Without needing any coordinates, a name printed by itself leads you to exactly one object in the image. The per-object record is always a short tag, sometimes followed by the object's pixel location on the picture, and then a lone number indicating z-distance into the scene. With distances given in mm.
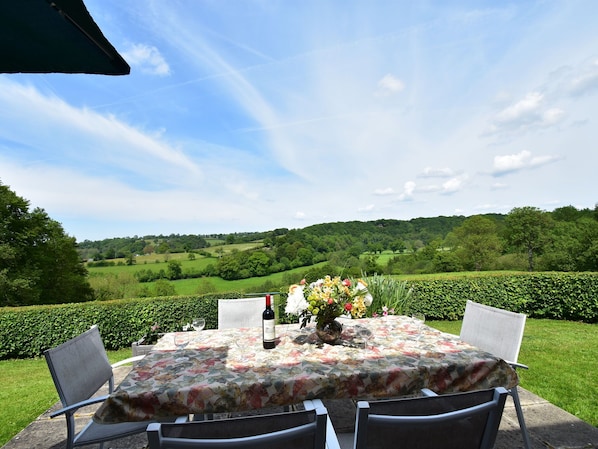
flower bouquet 2027
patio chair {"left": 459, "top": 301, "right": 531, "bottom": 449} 2129
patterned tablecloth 1473
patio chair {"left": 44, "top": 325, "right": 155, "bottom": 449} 1644
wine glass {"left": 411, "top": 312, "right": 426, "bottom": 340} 2461
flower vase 2092
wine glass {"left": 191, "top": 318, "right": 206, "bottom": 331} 2400
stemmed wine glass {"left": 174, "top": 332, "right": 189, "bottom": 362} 2168
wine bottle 2020
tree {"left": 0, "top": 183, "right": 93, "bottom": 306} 9383
